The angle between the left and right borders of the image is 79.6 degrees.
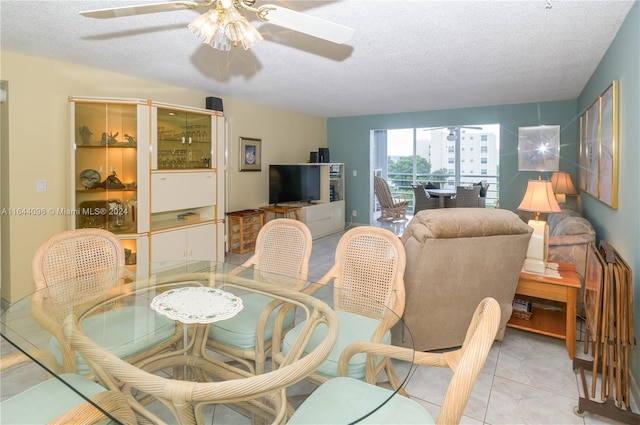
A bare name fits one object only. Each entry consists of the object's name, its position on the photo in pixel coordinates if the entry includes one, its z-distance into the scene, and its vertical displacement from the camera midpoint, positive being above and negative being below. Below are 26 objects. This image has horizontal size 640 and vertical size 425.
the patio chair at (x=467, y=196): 7.25 -0.04
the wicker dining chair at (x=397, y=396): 1.00 -0.69
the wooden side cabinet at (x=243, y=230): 5.71 -0.56
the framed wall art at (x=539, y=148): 6.08 +0.74
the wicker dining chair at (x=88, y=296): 1.63 -0.53
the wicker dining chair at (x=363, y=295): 1.62 -0.57
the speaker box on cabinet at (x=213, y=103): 5.15 +1.21
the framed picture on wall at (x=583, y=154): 4.61 +0.51
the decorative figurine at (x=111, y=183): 3.92 +0.10
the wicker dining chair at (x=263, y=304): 1.86 -0.59
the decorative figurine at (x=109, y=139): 3.89 +0.55
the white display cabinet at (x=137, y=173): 3.84 +0.21
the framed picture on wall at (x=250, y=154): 6.10 +0.64
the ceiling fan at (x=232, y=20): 1.75 +0.83
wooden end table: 2.55 -0.72
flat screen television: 6.54 +0.18
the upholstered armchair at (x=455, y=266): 2.29 -0.44
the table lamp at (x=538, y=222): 2.79 -0.21
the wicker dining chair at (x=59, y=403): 1.21 -0.72
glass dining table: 1.20 -0.59
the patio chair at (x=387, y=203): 8.34 -0.22
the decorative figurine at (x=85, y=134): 3.83 +0.59
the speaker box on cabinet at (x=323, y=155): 7.27 +0.73
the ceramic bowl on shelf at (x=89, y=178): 3.85 +0.15
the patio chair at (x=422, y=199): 7.90 -0.11
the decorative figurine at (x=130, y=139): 3.94 +0.55
